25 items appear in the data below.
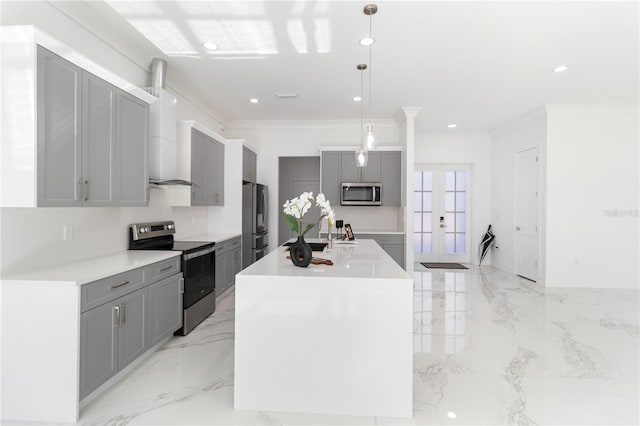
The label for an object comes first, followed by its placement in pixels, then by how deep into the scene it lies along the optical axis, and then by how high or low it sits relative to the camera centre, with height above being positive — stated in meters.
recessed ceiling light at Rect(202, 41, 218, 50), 3.17 +1.57
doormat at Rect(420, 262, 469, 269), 6.66 -1.14
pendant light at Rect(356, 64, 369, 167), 3.33 +0.58
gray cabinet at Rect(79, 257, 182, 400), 2.03 -0.80
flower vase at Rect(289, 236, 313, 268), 2.27 -0.31
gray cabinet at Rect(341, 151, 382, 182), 5.75 +0.70
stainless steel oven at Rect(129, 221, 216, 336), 3.24 -0.58
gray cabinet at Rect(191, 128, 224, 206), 4.03 +0.50
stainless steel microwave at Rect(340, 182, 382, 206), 5.65 +0.26
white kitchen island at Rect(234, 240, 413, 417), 2.00 -0.82
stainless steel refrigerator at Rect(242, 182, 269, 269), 5.05 -0.21
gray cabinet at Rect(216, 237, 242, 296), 4.22 -0.73
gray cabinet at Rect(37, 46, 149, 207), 1.98 +0.48
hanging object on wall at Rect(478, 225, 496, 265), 6.79 -0.65
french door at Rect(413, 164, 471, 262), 7.19 -0.09
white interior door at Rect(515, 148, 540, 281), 5.57 -0.04
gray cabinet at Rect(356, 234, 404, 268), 5.32 -0.54
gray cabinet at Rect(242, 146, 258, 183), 5.14 +0.71
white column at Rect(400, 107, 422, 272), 5.29 +0.35
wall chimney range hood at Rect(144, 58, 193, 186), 3.31 +0.78
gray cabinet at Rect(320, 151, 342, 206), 5.83 +0.61
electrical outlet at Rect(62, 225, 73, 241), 2.48 -0.19
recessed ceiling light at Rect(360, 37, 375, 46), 3.07 +1.57
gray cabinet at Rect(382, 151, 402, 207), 5.72 +0.61
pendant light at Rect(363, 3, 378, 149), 2.58 +1.56
